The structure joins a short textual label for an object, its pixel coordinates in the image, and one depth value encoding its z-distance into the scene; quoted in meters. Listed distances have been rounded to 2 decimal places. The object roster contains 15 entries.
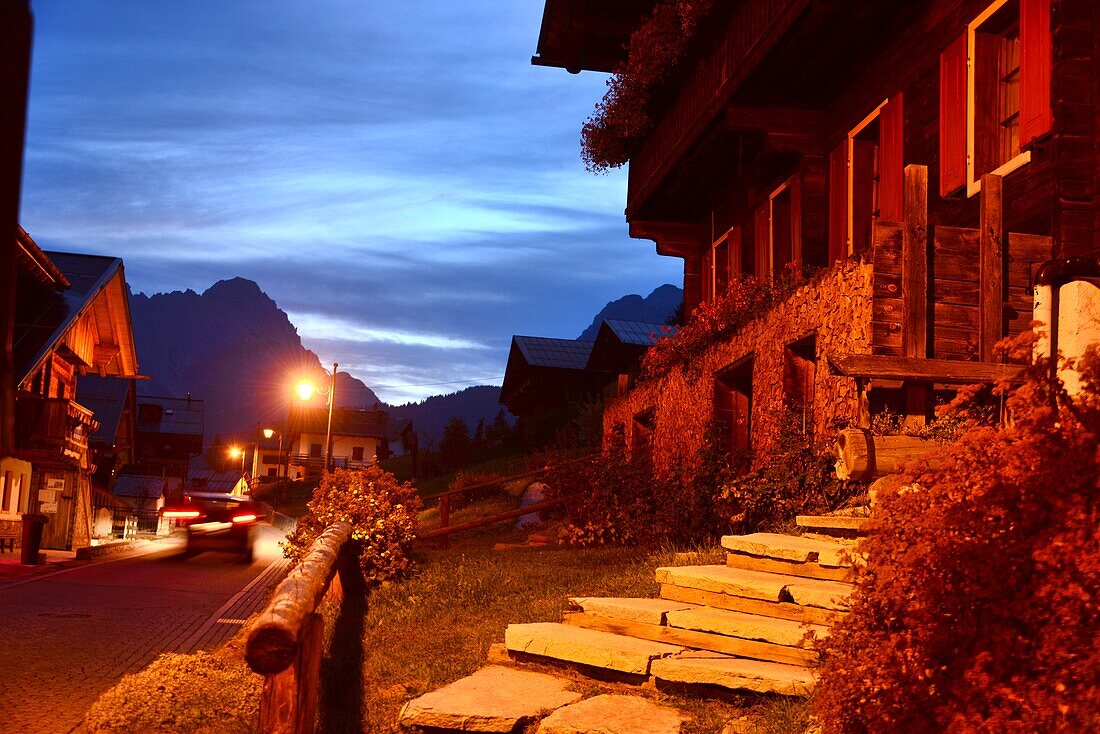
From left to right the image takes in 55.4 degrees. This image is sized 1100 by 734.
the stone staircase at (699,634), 5.91
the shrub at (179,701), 6.47
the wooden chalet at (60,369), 29.02
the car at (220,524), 25.05
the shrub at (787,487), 10.52
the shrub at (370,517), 12.27
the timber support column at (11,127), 1.24
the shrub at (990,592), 3.41
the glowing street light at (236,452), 86.49
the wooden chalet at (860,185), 8.63
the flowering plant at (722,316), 12.96
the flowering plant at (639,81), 16.00
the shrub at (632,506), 13.73
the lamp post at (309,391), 29.56
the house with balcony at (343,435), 101.75
